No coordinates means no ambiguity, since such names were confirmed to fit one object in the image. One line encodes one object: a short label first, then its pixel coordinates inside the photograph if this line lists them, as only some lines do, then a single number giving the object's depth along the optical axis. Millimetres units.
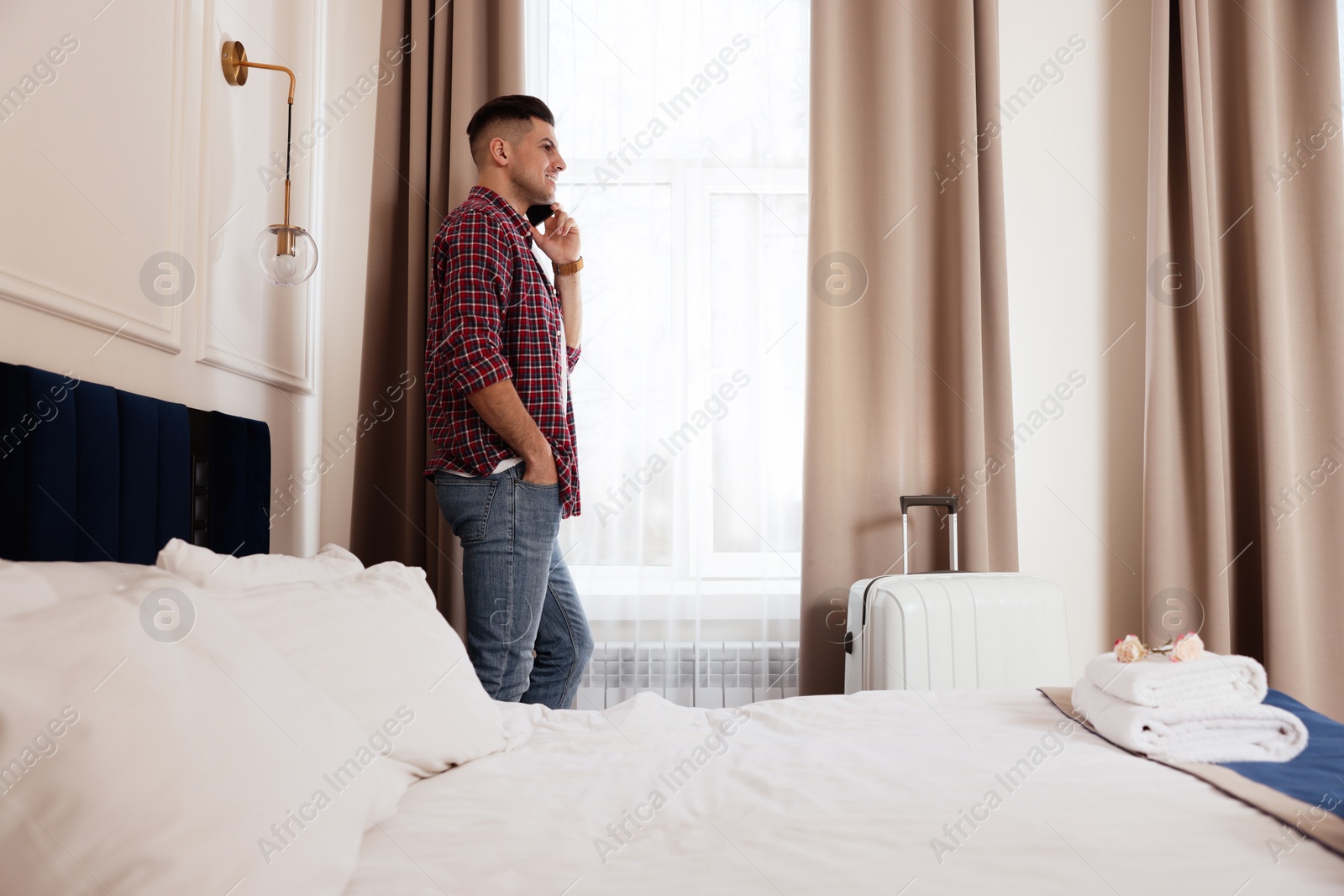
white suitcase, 1986
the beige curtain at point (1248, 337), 2338
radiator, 2348
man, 1681
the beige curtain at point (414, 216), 2293
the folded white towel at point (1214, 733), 1105
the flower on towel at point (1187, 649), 1213
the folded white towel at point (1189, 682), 1160
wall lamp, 1719
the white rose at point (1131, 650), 1256
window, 2379
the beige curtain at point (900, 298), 2330
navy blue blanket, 904
